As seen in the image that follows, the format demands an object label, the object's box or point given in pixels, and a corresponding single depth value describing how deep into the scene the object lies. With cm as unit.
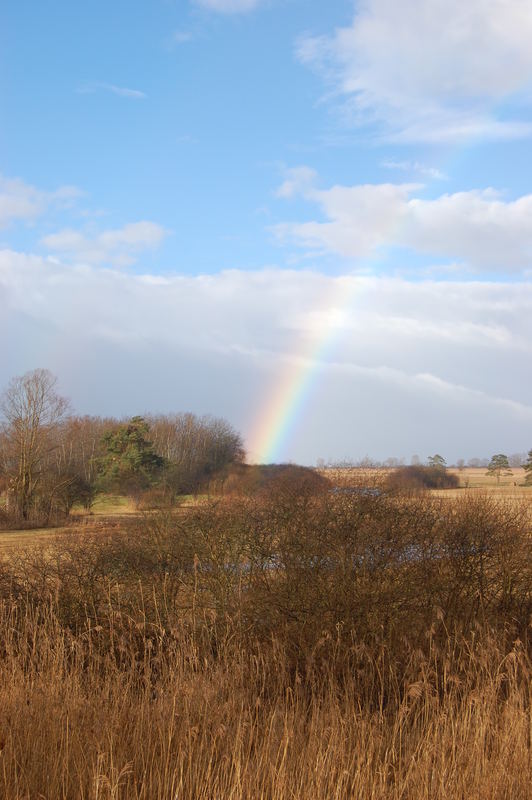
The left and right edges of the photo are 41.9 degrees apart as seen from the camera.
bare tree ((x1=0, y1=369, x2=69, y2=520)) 4156
